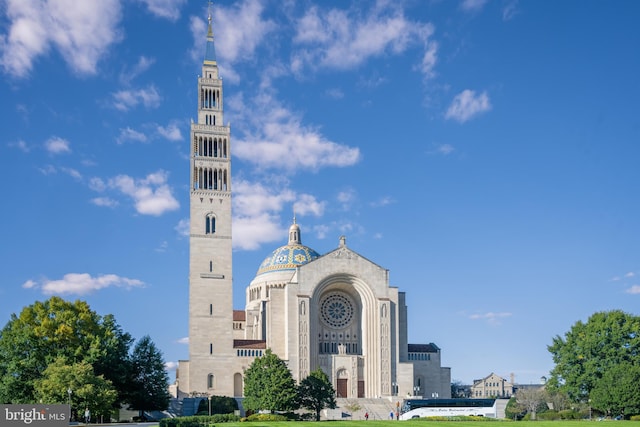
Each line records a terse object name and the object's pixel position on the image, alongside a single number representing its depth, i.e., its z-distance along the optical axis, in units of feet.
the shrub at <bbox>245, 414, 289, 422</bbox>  177.32
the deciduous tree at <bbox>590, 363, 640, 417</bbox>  184.44
